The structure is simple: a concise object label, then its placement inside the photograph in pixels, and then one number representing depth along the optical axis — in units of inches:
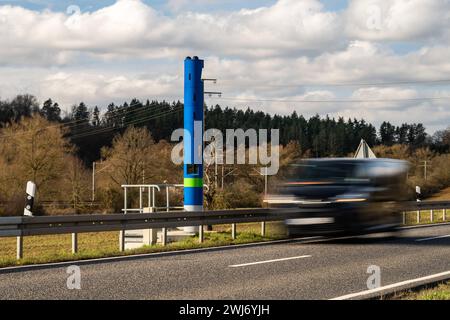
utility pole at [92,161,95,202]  2373.3
